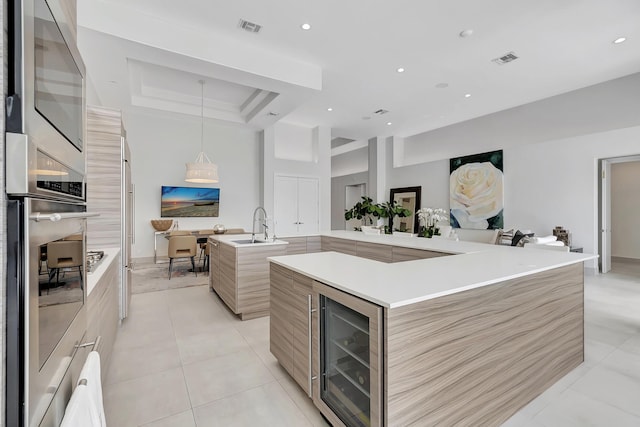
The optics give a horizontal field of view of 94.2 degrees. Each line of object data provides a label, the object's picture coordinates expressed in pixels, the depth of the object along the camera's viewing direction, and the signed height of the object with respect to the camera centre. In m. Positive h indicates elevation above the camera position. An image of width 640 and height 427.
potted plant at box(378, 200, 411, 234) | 4.79 +0.03
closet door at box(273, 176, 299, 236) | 7.20 +0.23
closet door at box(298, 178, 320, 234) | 7.49 +0.23
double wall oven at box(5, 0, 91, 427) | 0.57 +0.00
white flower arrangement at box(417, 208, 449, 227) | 3.87 -0.04
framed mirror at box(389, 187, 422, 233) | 8.20 +0.28
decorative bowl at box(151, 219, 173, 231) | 6.59 -0.24
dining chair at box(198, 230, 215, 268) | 5.92 -0.57
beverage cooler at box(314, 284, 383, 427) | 1.25 -0.74
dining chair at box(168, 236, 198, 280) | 5.20 -0.59
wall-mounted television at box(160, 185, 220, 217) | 6.72 +0.28
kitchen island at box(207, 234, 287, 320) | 3.25 -0.70
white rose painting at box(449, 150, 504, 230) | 6.67 +0.51
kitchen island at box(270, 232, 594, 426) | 1.26 -0.63
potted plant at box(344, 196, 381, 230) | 4.75 +0.05
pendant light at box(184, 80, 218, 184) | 5.00 +0.69
